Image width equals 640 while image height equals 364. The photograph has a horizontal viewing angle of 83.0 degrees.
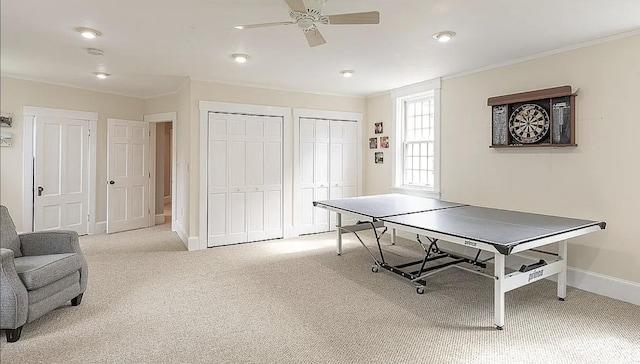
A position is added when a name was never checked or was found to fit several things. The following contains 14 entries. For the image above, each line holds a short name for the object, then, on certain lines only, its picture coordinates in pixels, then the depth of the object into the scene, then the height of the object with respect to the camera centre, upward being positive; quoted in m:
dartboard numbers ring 3.68 +0.58
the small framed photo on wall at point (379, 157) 5.98 +0.35
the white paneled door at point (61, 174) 5.05 +0.04
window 5.00 +0.61
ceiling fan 2.26 +1.05
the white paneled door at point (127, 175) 5.90 +0.03
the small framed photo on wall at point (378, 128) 5.96 +0.83
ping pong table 2.62 -0.41
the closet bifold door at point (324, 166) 5.75 +0.19
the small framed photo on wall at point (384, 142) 5.84 +0.59
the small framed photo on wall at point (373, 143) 6.07 +0.60
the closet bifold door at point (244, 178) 4.99 -0.01
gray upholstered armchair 2.32 -0.70
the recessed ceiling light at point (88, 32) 3.03 +1.24
